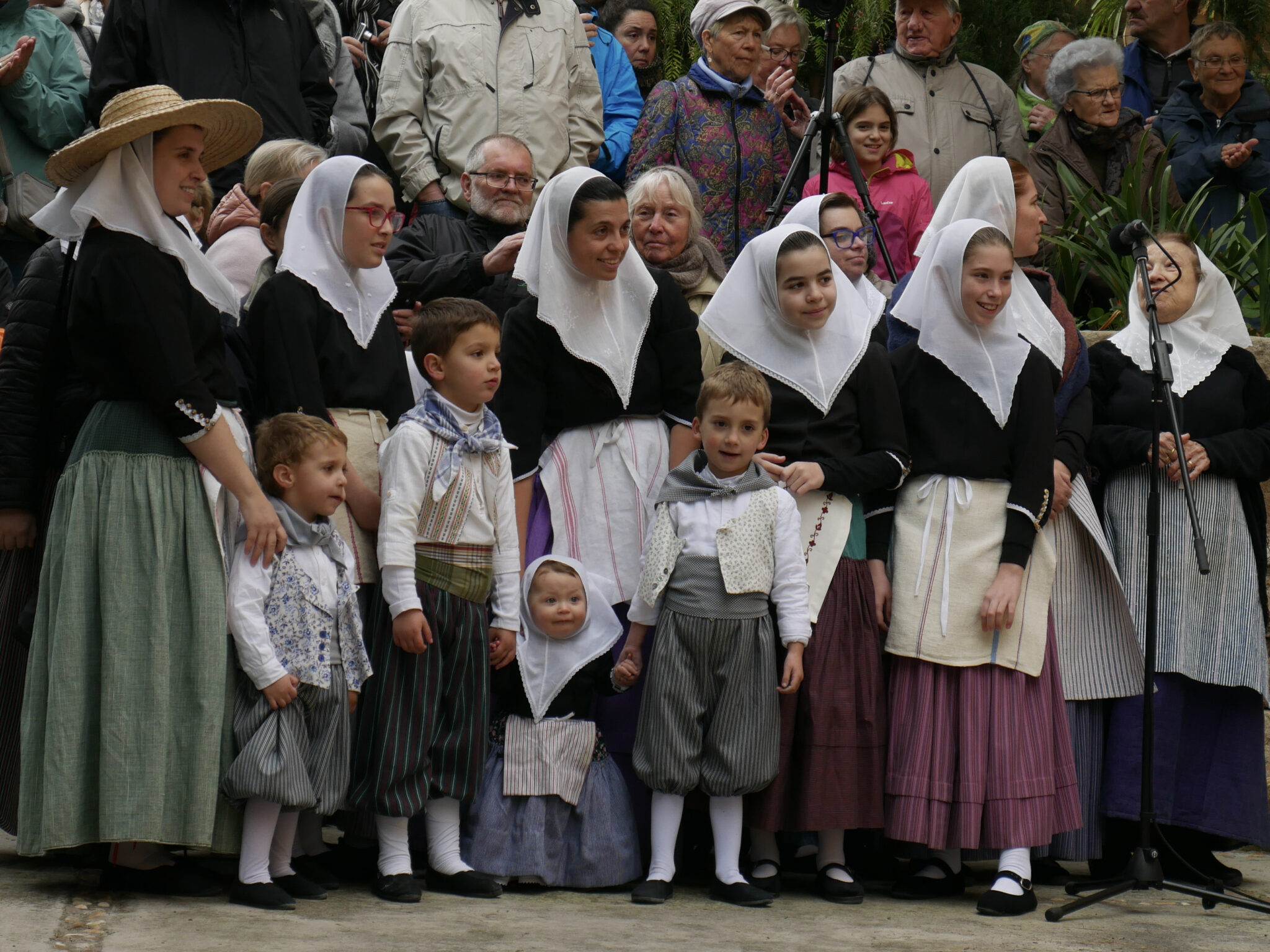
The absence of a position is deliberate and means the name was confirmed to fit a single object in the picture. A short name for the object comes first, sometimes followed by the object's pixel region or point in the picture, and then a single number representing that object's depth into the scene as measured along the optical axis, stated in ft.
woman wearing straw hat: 24.31
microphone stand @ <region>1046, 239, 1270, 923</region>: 27.09
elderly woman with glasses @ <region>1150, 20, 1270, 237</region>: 46.93
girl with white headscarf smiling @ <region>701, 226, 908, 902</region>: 28.12
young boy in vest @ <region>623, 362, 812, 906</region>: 27.22
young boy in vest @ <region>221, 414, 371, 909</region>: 24.86
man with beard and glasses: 33.01
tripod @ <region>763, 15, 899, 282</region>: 36.06
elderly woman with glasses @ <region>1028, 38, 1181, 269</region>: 45.27
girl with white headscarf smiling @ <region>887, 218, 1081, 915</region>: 28.02
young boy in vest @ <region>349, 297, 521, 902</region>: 26.37
